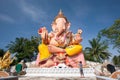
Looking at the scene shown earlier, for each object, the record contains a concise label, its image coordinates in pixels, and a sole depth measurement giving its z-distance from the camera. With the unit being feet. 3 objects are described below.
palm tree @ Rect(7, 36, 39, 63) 51.46
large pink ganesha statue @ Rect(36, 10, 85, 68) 20.86
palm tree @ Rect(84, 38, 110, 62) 48.02
